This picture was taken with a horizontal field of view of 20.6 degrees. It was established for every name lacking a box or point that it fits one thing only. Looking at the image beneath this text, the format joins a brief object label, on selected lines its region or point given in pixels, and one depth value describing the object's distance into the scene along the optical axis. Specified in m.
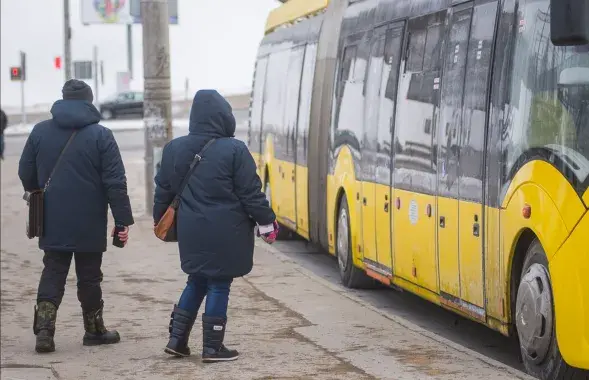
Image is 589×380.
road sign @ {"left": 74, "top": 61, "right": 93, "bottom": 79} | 49.06
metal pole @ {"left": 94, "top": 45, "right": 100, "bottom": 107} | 56.95
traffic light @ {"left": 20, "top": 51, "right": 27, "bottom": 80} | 49.31
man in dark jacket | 10.04
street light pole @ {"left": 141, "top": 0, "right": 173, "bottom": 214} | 20.23
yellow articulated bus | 8.33
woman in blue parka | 9.16
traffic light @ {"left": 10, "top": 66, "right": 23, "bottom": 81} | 52.02
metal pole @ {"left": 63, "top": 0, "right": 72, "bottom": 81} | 35.58
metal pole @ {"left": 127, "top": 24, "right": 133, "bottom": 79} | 79.81
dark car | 72.62
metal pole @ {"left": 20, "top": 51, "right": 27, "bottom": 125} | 49.28
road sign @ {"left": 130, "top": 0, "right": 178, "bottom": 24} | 21.63
